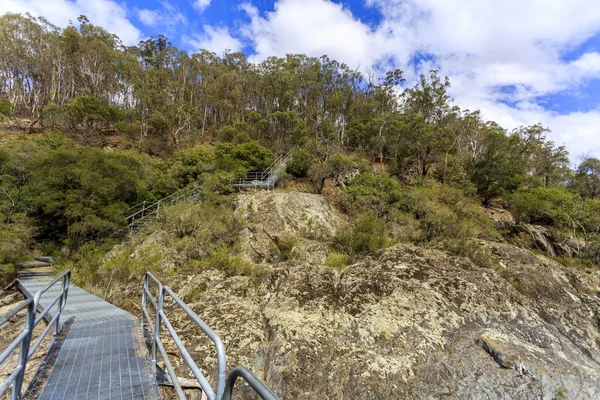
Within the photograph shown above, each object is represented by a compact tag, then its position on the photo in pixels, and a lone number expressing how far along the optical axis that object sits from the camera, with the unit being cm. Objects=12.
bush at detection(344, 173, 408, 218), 1565
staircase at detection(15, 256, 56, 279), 934
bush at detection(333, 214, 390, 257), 1009
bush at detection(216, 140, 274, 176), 1969
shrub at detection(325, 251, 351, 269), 890
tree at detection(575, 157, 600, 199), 2706
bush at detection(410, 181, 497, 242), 1195
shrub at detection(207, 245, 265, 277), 806
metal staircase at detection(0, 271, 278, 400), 183
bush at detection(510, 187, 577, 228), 1770
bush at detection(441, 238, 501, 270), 914
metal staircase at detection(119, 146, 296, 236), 1321
